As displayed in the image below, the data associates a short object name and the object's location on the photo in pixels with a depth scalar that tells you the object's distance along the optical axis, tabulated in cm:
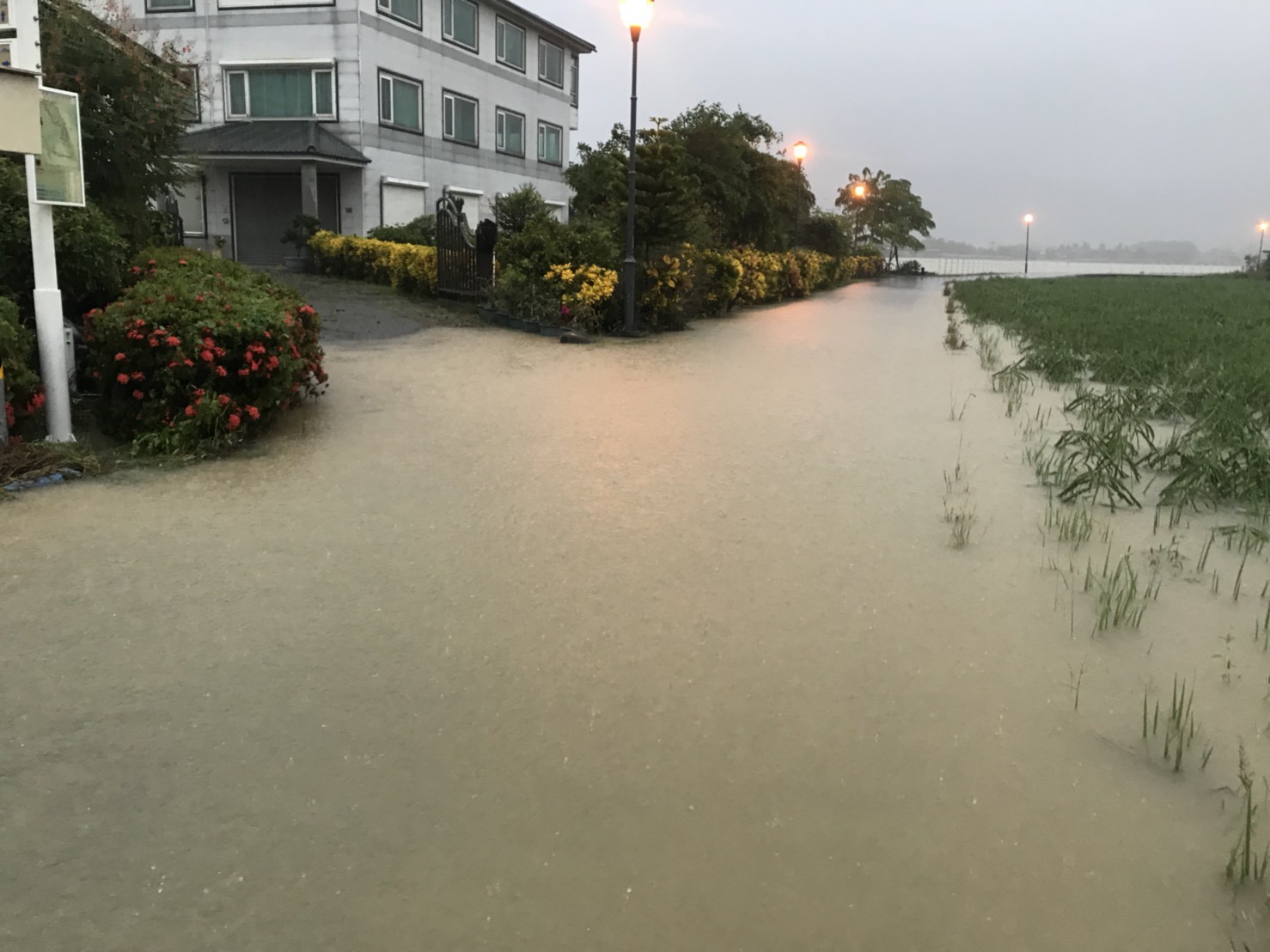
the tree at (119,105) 880
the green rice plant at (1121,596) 440
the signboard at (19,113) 617
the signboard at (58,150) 652
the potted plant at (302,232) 2662
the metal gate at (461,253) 1717
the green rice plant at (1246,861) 266
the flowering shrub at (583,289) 1524
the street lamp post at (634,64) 1492
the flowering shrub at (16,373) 647
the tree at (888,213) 6394
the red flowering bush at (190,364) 690
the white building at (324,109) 2900
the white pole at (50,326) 662
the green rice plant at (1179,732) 326
